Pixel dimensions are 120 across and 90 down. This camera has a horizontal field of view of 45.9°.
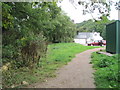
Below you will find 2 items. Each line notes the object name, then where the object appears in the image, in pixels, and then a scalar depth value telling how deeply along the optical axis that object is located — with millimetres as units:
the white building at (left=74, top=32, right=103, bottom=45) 53612
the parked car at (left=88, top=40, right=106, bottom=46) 30206
